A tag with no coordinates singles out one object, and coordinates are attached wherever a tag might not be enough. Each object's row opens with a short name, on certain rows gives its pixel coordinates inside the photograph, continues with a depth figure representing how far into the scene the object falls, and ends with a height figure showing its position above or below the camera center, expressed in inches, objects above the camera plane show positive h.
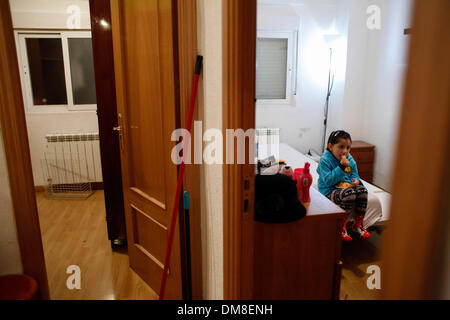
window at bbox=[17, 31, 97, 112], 151.9 +9.7
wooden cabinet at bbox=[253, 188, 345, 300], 59.2 -31.5
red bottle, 66.1 -19.3
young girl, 92.7 -27.0
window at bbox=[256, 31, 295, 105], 164.2 +12.2
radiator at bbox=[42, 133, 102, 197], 153.8 -35.3
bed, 95.8 -34.4
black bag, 57.4 -20.1
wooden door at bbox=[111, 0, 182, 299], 64.6 -8.1
